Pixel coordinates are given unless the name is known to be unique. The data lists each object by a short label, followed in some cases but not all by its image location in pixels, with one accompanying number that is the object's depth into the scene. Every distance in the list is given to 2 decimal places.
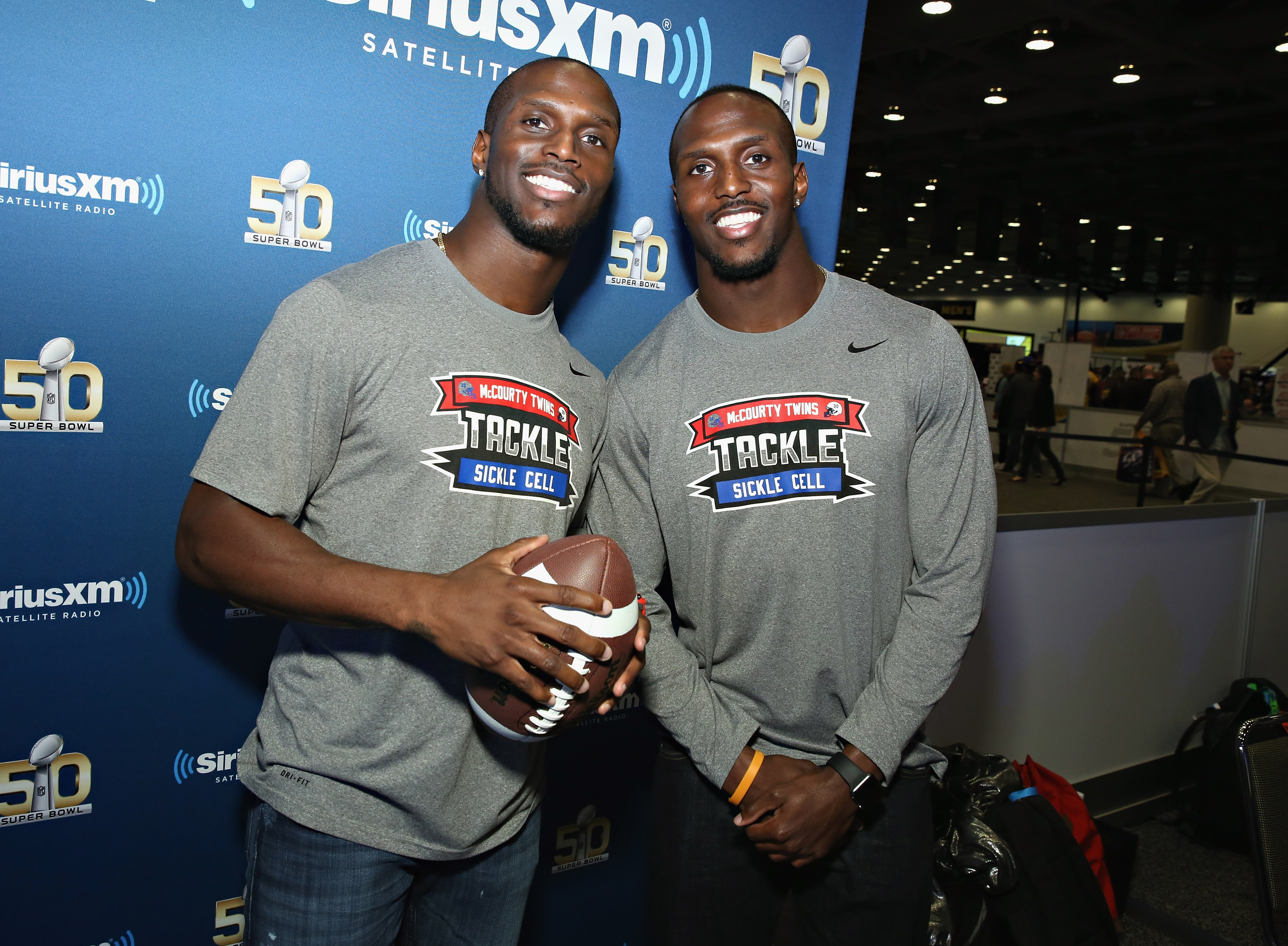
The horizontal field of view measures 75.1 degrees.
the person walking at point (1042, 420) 11.19
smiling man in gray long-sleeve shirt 1.47
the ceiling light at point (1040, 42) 7.73
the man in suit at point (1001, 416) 11.98
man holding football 1.12
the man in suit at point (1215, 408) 9.02
